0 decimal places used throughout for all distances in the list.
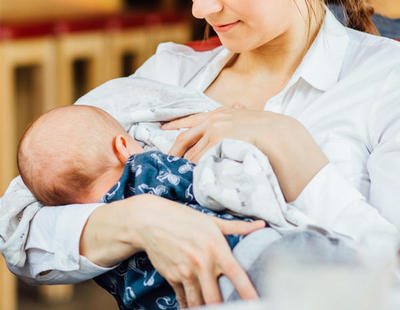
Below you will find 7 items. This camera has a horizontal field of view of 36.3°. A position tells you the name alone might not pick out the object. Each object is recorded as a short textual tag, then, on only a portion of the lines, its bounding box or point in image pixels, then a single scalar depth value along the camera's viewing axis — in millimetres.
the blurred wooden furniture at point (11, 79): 2555
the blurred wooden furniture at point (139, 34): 3150
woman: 952
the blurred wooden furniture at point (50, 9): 3010
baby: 1104
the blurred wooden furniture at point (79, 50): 2877
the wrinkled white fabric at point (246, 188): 1001
